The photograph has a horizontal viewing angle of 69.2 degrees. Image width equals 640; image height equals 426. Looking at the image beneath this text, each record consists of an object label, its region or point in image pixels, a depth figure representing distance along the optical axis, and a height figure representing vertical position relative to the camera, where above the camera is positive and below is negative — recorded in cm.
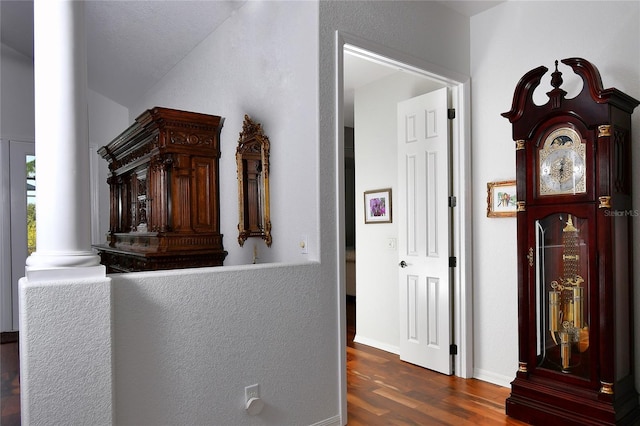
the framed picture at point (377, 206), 459 +6
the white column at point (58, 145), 195 +30
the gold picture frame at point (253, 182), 337 +24
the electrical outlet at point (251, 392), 251 -97
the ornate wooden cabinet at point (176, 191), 361 +20
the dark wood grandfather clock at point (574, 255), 263 -28
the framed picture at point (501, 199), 344 +9
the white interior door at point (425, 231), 380 -17
